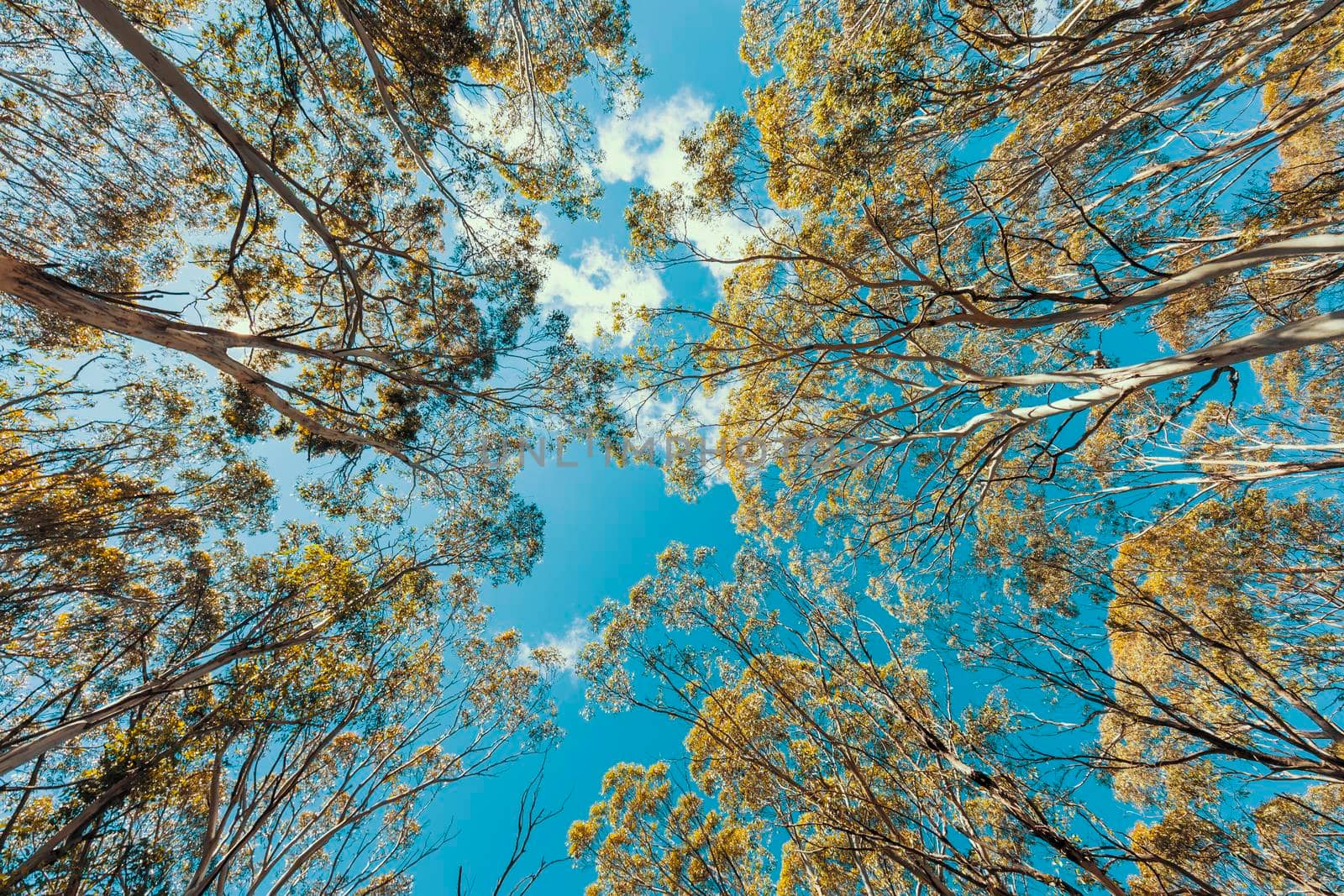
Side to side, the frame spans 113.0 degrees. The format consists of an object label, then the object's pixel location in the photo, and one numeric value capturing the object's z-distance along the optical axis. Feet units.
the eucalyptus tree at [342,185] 17.37
